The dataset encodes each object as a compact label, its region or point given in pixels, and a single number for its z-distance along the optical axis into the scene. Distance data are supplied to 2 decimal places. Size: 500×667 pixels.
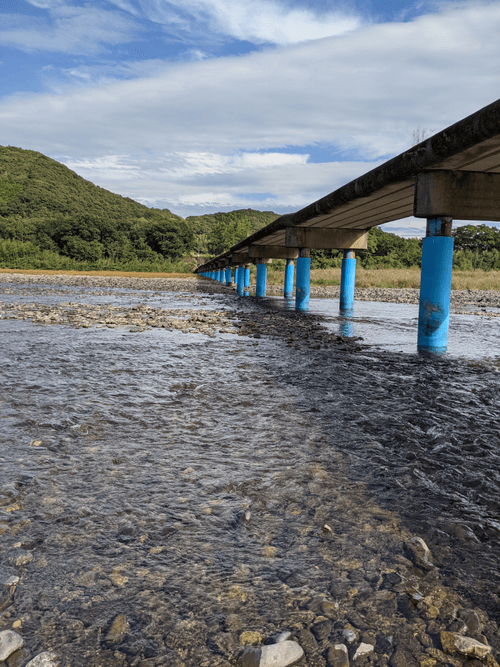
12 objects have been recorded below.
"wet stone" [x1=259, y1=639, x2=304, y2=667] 2.07
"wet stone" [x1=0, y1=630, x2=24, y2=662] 2.10
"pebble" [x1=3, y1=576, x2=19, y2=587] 2.57
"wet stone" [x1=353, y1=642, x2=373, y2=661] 2.14
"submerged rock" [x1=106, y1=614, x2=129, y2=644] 2.22
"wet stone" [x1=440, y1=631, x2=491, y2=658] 2.15
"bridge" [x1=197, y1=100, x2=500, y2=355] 8.23
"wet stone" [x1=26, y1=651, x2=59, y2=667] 2.05
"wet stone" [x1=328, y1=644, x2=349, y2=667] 2.09
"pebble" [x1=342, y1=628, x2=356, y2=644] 2.23
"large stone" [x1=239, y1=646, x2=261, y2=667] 2.07
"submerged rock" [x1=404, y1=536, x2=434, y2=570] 2.83
